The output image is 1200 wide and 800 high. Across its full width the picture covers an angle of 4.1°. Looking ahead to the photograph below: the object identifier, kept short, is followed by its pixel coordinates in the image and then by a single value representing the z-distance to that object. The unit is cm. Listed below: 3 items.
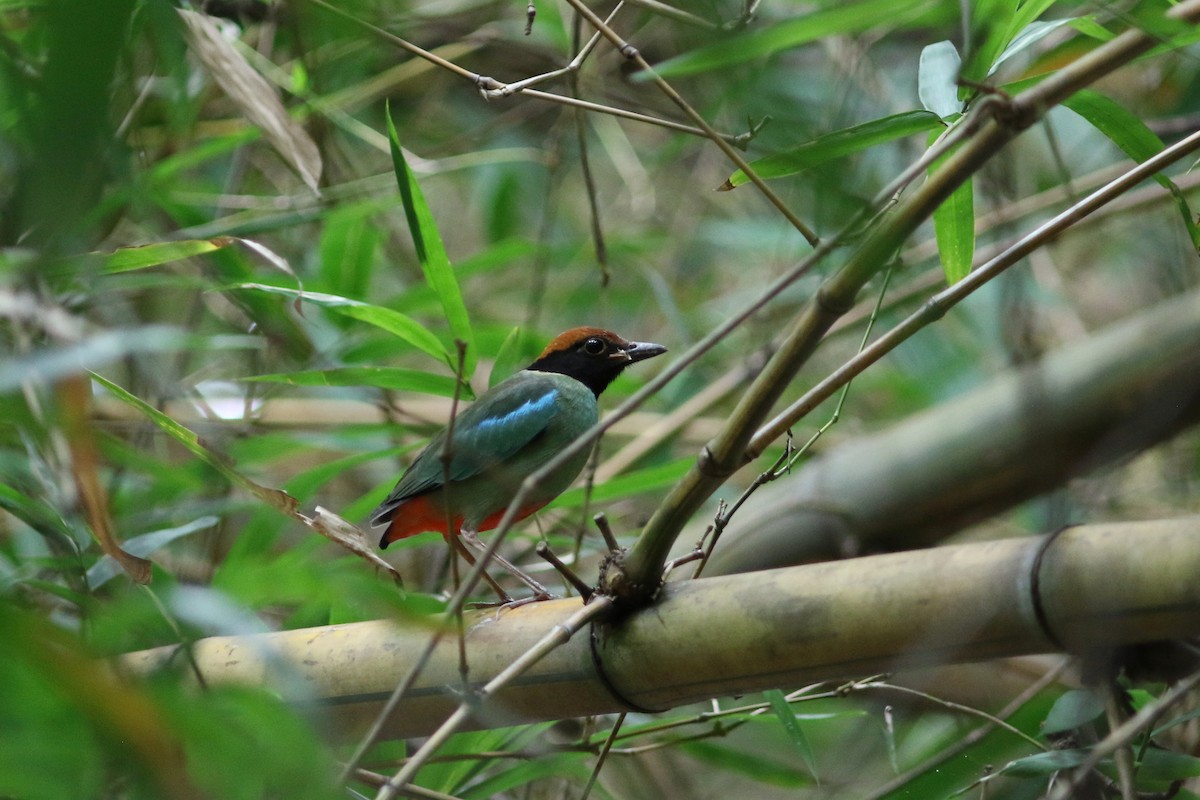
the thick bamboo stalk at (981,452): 929
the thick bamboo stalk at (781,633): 871
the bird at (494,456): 928
